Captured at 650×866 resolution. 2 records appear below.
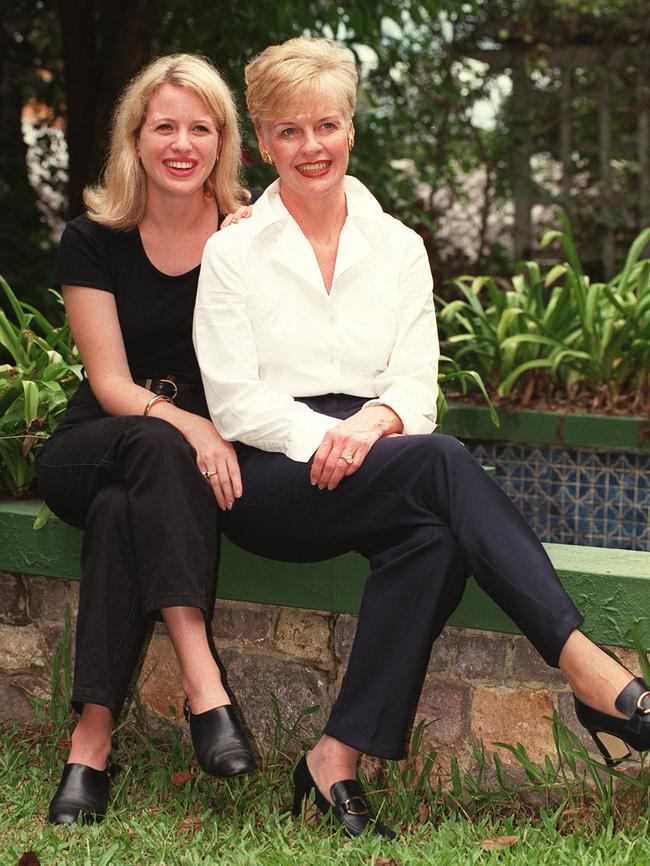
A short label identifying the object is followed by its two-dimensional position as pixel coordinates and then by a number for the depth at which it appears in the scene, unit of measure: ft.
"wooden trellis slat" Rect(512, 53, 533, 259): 28.12
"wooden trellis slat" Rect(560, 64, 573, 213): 28.19
